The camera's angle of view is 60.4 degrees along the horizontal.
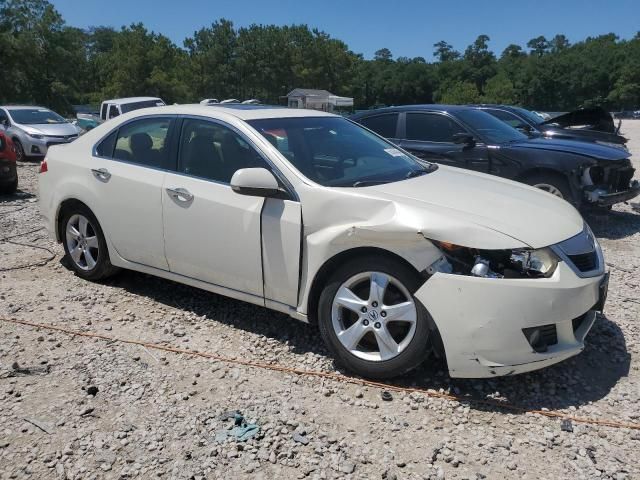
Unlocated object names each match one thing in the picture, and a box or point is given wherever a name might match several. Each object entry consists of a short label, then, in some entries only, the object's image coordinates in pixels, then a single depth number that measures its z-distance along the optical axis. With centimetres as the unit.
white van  1939
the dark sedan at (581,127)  1039
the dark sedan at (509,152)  706
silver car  1409
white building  4652
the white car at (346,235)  299
